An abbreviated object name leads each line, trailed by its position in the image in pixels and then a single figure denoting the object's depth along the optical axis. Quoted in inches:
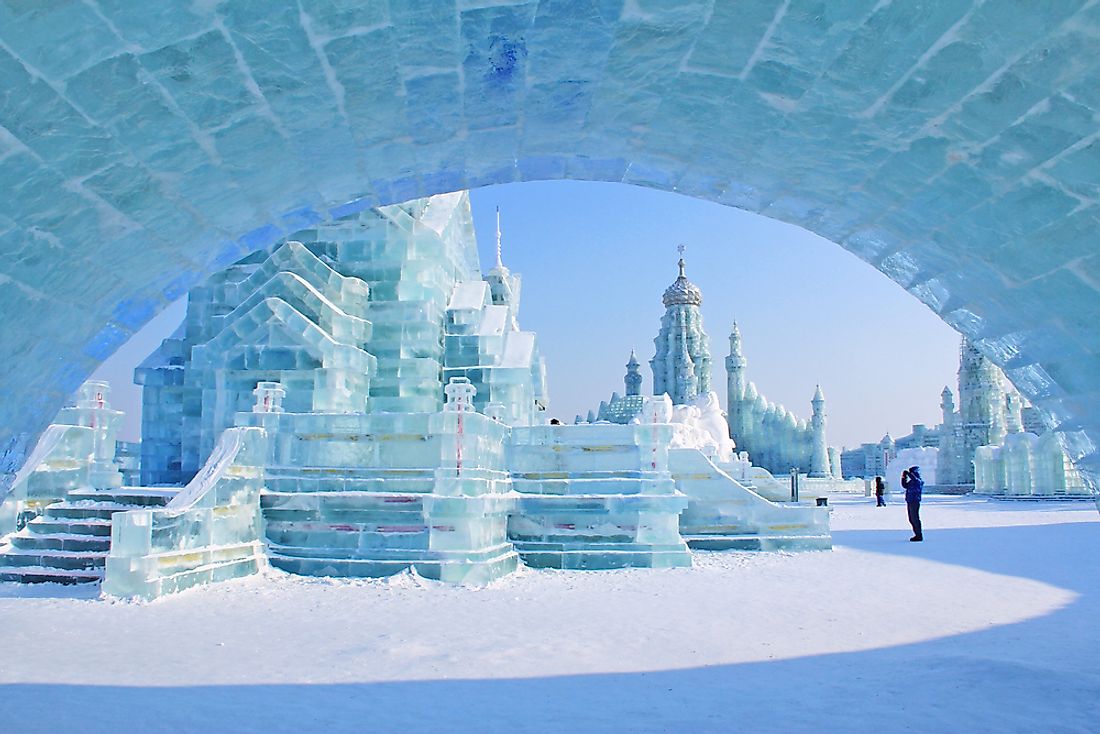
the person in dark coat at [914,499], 737.6
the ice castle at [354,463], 499.8
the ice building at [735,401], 2052.2
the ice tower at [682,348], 2220.7
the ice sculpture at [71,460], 573.6
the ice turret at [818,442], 2034.9
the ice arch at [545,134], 120.6
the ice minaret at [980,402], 1854.1
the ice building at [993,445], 1510.8
